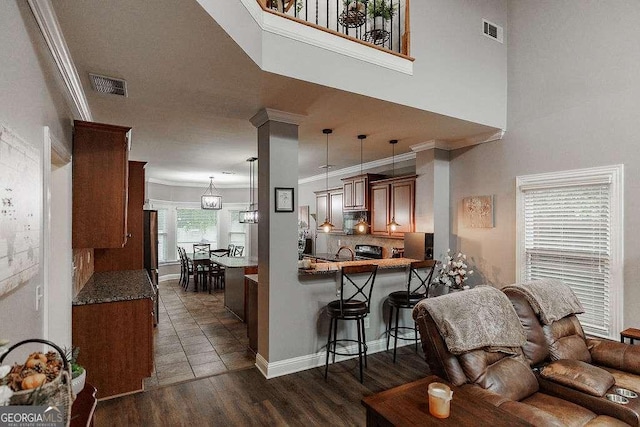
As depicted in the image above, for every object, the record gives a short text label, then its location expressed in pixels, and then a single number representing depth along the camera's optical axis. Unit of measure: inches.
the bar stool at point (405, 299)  152.9
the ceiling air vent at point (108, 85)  107.6
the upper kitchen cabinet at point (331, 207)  289.9
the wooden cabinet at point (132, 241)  187.5
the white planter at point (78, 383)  57.7
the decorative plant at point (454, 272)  173.0
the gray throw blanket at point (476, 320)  86.7
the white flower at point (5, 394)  32.3
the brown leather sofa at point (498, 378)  78.1
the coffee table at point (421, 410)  66.1
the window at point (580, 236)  129.9
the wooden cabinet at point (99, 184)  111.0
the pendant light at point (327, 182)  171.0
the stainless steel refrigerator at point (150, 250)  210.4
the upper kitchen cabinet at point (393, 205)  207.0
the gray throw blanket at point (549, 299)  109.1
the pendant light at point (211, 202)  329.1
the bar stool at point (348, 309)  136.6
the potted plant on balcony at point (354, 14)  149.7
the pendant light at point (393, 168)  198.4
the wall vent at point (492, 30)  160.2
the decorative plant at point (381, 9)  146.7
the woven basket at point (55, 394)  34.4
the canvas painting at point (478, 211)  173.3
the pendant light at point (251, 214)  277.0
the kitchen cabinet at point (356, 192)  248.7
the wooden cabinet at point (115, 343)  116.6
